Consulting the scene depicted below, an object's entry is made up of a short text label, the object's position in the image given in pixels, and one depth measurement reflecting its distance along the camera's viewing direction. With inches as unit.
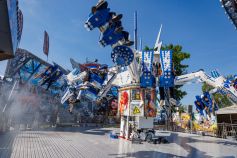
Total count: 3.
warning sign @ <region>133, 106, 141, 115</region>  523.5
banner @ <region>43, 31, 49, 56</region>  1030.2
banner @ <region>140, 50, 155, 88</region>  528.1
